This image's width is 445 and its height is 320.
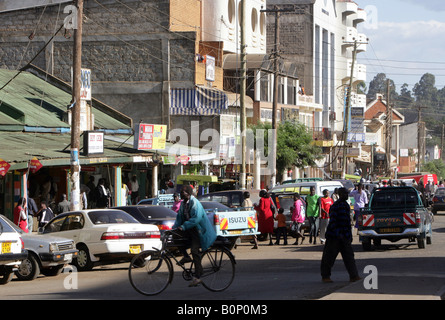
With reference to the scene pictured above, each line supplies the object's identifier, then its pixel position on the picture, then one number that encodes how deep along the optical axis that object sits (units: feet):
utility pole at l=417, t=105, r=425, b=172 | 396.37
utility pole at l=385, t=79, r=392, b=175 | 239.07
